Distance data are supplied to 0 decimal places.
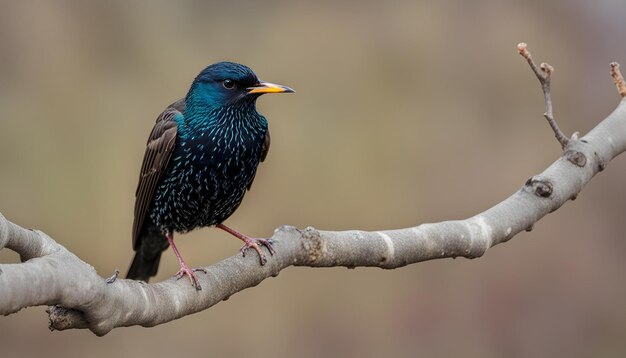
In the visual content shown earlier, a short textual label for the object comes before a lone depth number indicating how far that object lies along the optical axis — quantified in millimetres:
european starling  7719
